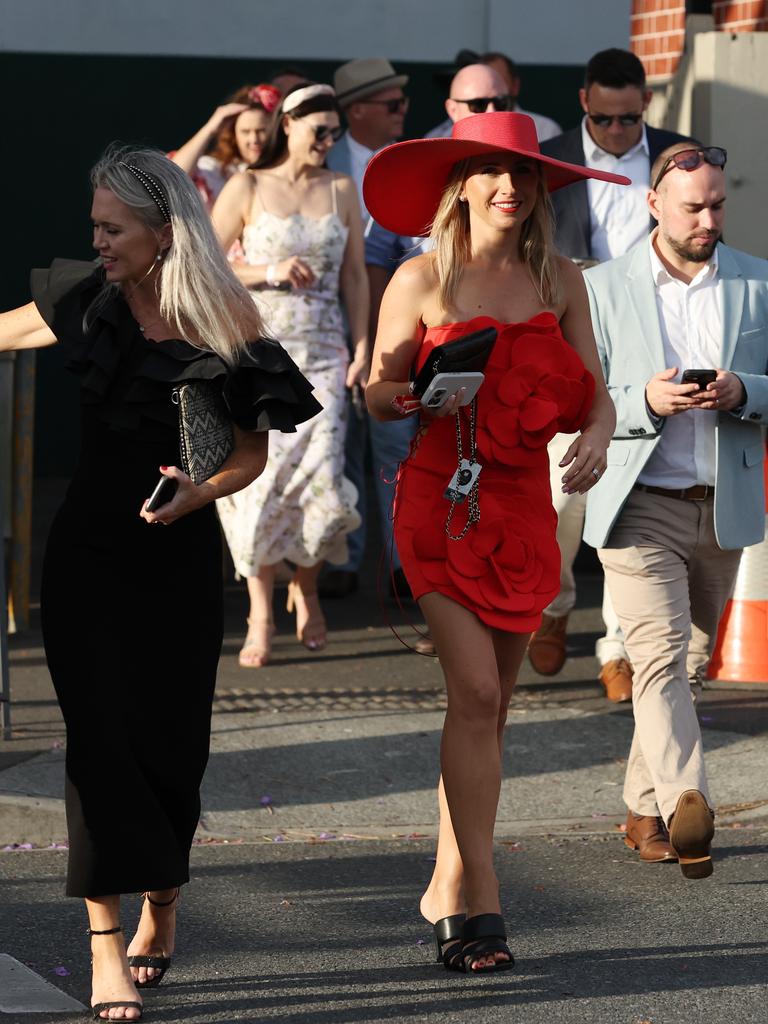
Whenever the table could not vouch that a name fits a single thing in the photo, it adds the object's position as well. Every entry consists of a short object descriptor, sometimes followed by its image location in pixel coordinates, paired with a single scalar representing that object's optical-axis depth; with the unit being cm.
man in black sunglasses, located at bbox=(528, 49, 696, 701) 1637
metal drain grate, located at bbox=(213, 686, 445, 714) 1548
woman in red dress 995
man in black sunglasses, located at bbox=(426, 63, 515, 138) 1875
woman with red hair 1880
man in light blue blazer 1167
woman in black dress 926
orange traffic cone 1662
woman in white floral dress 1681
